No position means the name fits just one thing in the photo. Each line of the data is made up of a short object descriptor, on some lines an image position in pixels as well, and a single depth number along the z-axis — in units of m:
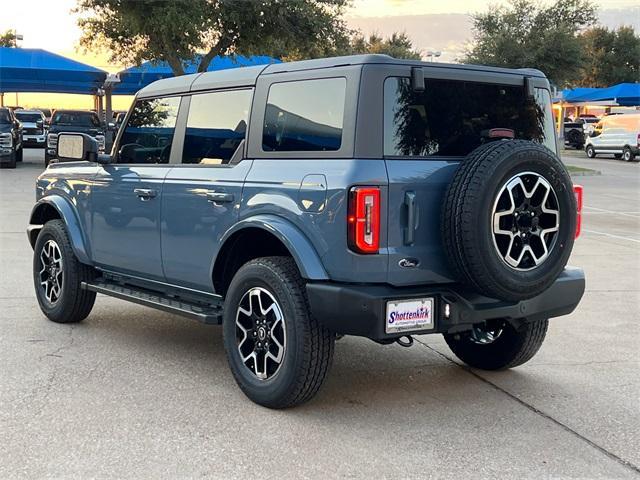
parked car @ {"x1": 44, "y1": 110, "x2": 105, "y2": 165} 25.53
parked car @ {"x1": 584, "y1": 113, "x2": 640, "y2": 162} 35.41
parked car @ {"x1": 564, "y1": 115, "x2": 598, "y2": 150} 48.59
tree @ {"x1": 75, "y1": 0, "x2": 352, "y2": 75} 23.50
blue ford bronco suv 4.02
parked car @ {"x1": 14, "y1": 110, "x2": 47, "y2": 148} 32.88
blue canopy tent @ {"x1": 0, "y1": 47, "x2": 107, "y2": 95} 33.19
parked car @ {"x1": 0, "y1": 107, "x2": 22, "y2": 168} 23.78
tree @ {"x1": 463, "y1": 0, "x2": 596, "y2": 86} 34.84
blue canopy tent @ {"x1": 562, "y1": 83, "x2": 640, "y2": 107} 50.88
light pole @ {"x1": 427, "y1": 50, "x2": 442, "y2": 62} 47.69
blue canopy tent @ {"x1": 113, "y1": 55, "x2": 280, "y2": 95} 30.53
